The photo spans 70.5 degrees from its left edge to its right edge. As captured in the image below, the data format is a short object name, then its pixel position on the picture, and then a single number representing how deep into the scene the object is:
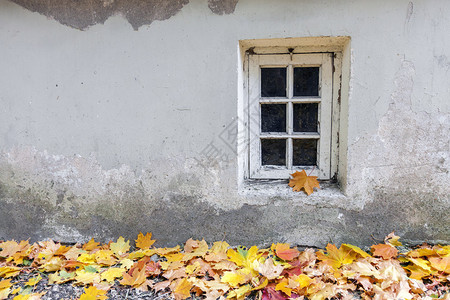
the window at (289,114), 2.44
